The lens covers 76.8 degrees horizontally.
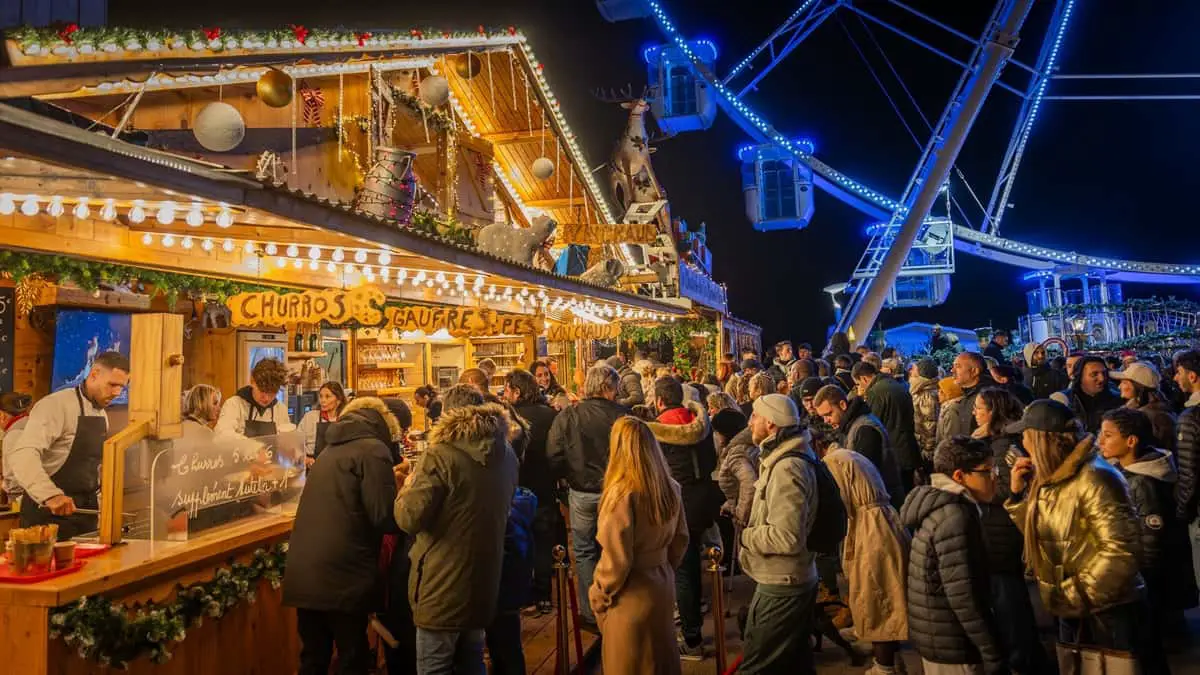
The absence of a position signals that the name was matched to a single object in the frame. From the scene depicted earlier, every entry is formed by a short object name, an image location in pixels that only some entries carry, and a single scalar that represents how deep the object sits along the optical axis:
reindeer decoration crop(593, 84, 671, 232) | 17.11
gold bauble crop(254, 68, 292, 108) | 6.41
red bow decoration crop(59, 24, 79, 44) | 4.65
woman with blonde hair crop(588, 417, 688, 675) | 3.58
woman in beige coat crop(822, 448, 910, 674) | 4.34
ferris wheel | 20.94
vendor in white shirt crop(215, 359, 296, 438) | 5.72
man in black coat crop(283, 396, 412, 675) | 3.85
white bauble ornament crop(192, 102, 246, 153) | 6.20
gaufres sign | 6.20
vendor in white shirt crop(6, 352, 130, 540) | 4.39
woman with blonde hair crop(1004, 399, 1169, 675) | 3.50
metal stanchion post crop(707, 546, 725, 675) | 4.44
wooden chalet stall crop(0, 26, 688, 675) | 3.75
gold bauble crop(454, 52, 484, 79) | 11.04
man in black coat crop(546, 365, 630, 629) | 5.57
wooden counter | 3.37
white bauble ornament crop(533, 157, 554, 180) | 12.52
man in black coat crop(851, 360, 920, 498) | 7.36
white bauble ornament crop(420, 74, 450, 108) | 9.62
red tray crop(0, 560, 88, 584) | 3.44
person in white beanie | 3.98
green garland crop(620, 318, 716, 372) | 18.42
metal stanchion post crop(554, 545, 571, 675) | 4.59
